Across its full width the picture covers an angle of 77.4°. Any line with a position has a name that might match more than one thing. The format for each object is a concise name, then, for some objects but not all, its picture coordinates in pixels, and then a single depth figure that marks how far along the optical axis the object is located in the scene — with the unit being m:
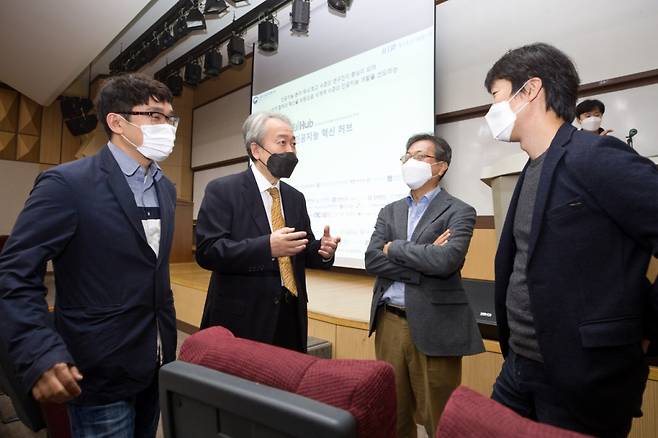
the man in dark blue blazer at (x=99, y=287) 0.89
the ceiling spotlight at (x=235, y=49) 4.57
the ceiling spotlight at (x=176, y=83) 6.13
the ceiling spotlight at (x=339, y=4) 3.43
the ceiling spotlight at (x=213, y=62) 5.14
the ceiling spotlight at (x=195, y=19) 4.14
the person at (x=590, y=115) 2.20
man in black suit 1.37
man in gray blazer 1.54
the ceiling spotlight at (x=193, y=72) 5.62
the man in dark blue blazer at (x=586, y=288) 0.84
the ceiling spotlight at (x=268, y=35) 4.09
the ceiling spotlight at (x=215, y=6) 3.80
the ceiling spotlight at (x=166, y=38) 4.74
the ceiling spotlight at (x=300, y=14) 3.61
